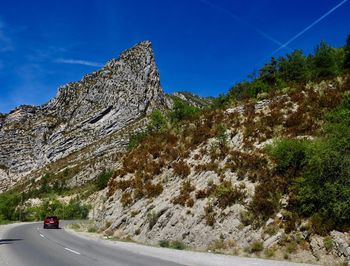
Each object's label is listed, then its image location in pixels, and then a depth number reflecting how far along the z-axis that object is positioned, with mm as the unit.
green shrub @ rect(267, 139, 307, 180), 19891
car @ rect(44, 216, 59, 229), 43059
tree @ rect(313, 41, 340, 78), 41125
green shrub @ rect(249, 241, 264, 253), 16953
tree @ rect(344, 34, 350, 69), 39000
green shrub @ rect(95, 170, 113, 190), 76438
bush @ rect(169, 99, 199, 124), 44844
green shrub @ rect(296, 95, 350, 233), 15773
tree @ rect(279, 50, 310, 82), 46019
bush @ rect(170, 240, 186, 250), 19972
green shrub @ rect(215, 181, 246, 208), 20812
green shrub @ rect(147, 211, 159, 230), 24230
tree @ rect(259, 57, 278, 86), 63025
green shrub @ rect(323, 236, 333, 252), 14916
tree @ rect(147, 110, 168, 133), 51406
